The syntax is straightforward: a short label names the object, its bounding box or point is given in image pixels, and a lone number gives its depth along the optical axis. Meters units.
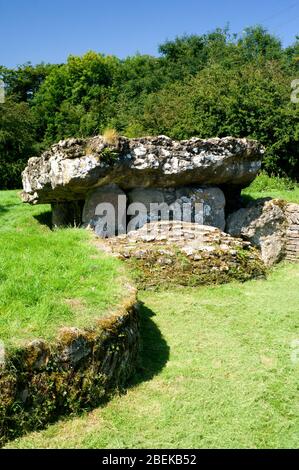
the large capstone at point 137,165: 10.48
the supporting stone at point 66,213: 12.02
